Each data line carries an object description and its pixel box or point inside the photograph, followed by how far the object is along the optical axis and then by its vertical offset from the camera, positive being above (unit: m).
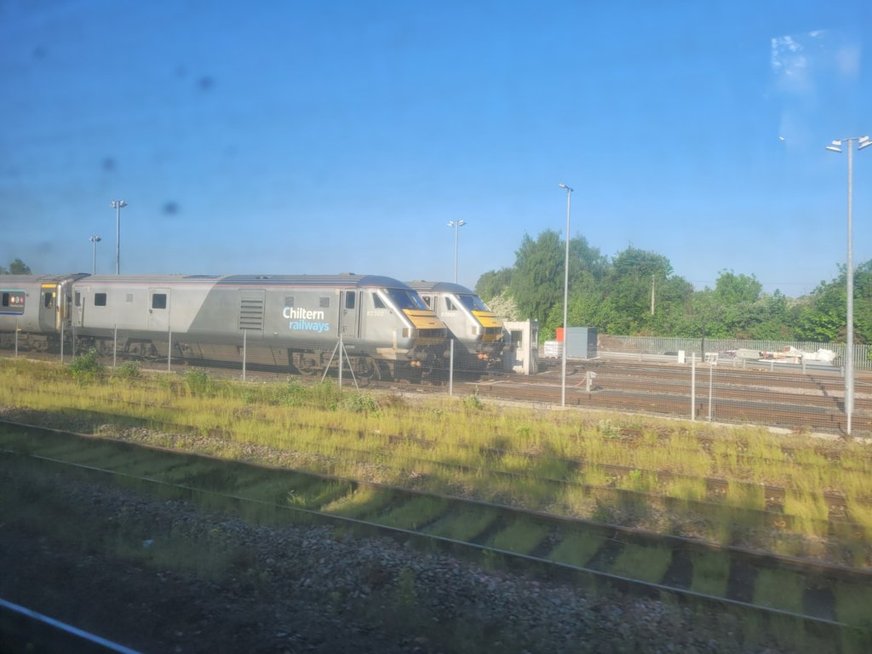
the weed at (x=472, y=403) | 17.39 -1.94
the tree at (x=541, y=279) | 64.75 +4.54
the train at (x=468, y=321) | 25.88 +0.18
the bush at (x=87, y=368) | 20.94 -1.42
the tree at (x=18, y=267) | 71.31 +5.64
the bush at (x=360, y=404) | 16.34 -1.86
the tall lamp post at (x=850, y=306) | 16.44 +0.63
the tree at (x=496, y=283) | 97.62 +6.22
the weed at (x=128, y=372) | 21.71 -1.55
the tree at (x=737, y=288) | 63.70 +4.14
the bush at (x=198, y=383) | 18.69 -1.62
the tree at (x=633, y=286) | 56.34 +3.93
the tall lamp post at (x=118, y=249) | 44.94 +4.72
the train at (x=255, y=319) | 22.06 +0.17
